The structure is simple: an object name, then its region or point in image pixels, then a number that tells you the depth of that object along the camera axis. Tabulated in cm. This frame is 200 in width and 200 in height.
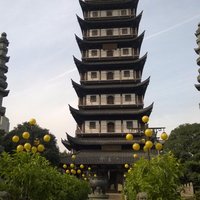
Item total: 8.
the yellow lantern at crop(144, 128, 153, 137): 1191
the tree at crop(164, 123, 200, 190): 2706
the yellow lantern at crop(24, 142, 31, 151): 1256
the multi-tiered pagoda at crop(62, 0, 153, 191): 3397
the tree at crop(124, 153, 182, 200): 994
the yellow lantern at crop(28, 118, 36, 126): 1406
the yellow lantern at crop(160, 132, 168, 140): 1220
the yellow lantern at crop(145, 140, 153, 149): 1169
